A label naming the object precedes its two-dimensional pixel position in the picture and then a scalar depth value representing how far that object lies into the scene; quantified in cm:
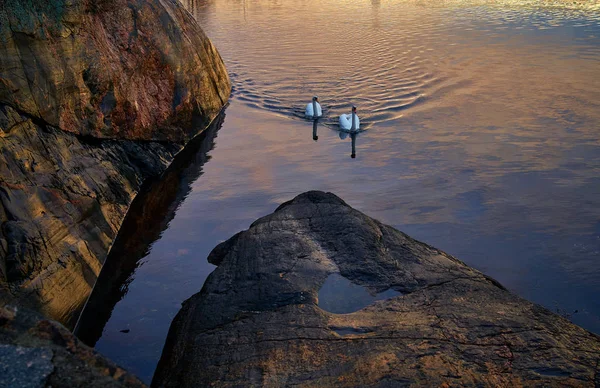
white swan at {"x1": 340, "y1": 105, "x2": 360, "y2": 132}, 1169
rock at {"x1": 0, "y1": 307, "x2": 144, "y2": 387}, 304
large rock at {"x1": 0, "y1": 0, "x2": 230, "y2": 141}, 743
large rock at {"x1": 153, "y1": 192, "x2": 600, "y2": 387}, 423
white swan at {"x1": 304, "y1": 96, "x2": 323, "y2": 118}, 1260
